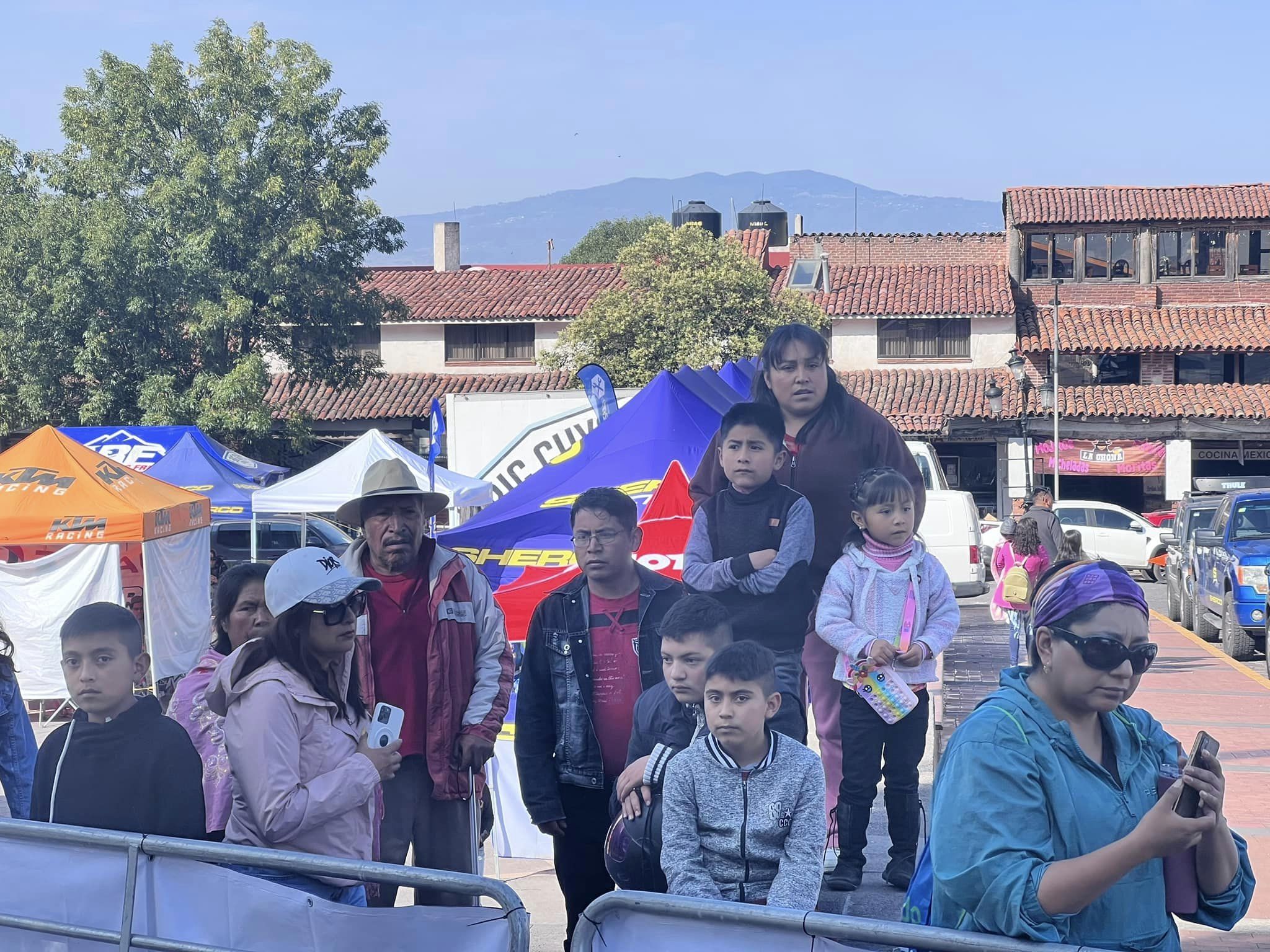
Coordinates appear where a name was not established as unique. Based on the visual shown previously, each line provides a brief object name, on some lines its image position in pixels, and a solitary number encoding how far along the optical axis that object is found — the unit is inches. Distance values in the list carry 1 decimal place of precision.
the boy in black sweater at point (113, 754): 165.9
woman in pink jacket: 155.2
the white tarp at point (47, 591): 521.0
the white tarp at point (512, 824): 268.8
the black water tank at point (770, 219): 2325.3
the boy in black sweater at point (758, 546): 220.4
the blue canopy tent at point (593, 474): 297.3
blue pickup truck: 590.2
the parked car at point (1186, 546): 723.4
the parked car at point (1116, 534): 1080.2
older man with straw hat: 201.0
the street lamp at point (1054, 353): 1259.2
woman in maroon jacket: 236.2
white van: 797.9
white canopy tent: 635.5
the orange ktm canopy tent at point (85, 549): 478.0
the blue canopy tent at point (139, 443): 724.0
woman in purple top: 168.9
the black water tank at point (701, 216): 2107.5
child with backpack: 514.3
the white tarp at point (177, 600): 542.3
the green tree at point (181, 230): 1040.8
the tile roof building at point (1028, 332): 1315.2
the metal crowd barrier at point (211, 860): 133.7
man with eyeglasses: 201.6
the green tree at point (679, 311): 1165.1
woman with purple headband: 105.9
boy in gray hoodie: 157.1
